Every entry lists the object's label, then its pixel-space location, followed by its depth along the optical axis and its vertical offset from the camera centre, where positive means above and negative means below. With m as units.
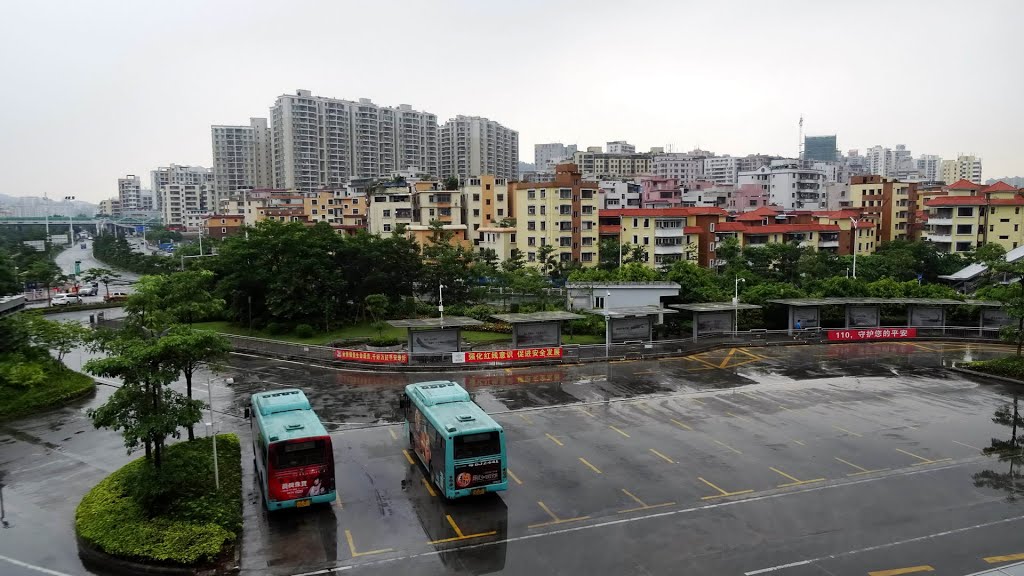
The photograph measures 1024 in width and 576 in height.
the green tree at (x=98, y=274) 68.56 -4.27
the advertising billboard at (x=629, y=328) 43.31 -6.11
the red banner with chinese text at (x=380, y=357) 38.41 -6.90
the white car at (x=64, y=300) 64.62 -6.51
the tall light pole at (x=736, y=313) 44.64 -5.56
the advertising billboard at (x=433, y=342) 38.59 -6.16
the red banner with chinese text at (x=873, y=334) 45.09 -6.84
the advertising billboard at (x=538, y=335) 40.53 -6.07
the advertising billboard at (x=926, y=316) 45.78 -5.77
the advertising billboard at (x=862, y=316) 46.12 -5.79
